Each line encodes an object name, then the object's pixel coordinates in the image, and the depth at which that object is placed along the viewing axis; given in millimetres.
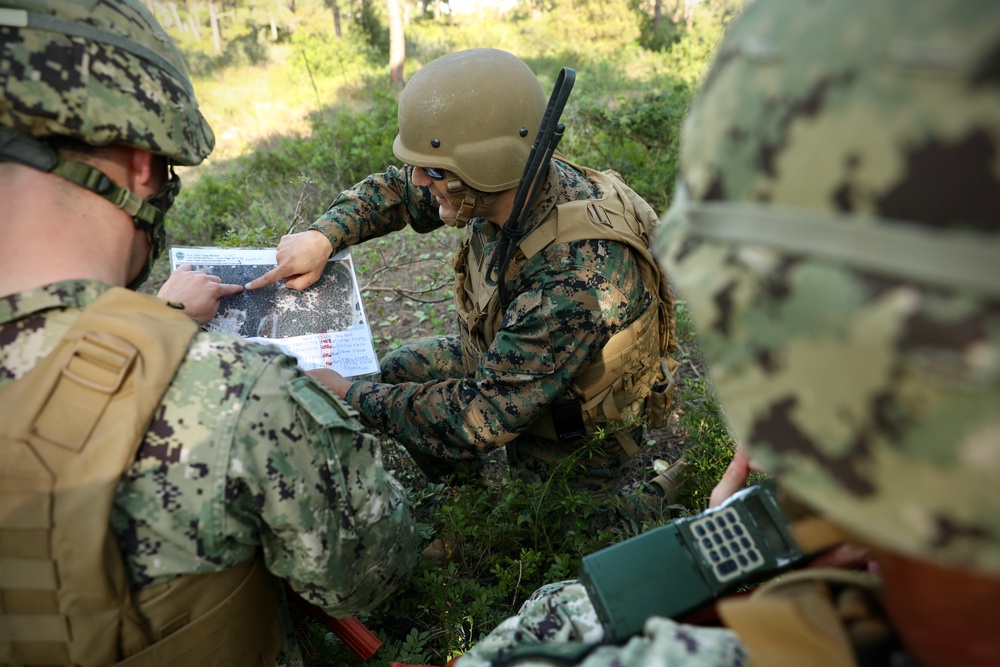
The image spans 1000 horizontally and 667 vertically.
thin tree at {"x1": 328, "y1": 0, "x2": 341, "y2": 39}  18375
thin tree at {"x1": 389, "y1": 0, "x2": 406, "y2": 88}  13211
